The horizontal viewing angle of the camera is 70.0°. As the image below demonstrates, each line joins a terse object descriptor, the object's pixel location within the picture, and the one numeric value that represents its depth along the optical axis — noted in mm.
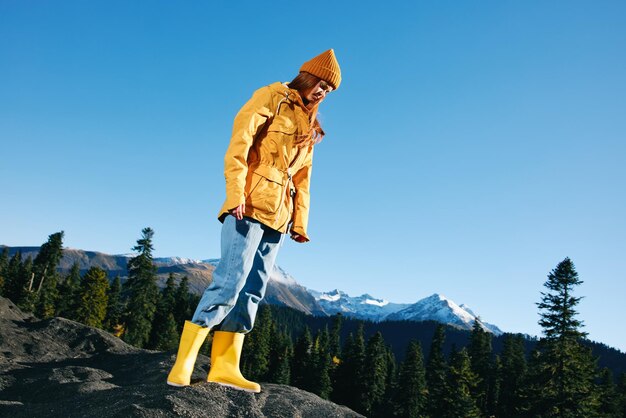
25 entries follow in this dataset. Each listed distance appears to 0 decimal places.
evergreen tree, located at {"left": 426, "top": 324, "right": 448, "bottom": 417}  37562
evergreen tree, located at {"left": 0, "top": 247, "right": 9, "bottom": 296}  59719
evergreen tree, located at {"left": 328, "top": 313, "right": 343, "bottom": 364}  79844
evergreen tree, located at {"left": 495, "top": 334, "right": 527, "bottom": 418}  52156
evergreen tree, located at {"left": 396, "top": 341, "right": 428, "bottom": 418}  50688
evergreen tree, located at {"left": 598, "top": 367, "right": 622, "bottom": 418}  46416
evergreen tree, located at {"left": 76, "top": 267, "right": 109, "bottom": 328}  51188
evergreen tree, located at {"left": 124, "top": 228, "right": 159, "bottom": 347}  49344
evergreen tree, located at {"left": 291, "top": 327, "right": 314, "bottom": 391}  55053
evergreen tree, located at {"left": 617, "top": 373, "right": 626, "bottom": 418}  50094
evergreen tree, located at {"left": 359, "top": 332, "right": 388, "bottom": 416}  53219
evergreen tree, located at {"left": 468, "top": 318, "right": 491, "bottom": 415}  53862
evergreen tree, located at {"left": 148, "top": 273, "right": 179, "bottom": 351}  54125
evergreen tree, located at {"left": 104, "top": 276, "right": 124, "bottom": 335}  60438
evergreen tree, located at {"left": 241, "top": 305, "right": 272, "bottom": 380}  57812
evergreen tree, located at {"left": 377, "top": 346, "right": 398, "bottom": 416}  54562
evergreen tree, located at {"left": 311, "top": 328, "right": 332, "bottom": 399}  51000
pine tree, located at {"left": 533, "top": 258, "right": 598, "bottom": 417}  28062
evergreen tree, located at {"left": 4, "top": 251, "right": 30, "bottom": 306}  57250
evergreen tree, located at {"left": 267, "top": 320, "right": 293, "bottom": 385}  53469
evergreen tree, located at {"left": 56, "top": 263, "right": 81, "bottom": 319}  52312
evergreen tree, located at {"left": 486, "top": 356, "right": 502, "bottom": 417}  54906
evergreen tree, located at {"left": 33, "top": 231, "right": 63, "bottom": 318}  58562
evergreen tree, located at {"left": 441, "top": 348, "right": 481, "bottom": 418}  34969
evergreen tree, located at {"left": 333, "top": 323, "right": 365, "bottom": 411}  54094
